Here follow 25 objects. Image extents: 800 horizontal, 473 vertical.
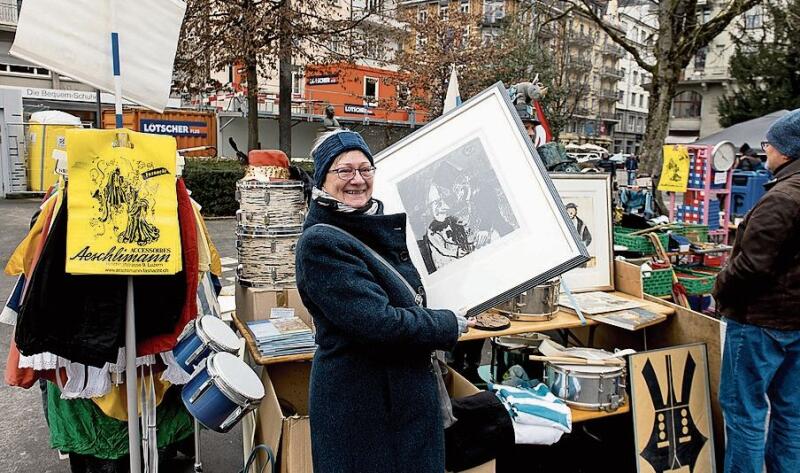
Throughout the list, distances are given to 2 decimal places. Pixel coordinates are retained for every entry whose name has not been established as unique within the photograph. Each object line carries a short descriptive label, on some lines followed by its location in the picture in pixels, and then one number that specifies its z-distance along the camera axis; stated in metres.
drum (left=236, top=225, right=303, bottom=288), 3.26
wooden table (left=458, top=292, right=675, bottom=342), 2.84
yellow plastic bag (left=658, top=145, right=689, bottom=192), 8.83
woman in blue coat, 1.76
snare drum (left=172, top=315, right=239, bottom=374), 2.43
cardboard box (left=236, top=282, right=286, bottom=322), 3.20
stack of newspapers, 2.67
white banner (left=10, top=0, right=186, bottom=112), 2.15
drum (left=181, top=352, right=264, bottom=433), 2.20
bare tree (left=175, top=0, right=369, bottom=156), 11.80
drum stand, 2.98
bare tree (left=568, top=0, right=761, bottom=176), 9.93
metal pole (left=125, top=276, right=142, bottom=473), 2.26
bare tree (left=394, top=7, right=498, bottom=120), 20.98
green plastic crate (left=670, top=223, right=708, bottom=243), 4.89
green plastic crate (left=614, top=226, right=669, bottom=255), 4.21
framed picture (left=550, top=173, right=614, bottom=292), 3.57
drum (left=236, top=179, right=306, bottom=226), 3.26
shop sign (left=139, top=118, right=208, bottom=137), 18.33
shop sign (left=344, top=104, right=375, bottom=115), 31.12
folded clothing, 2.71
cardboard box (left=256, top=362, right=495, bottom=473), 2.40
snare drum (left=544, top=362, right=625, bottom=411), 2.93
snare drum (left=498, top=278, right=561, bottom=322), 3.06
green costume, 2.78
